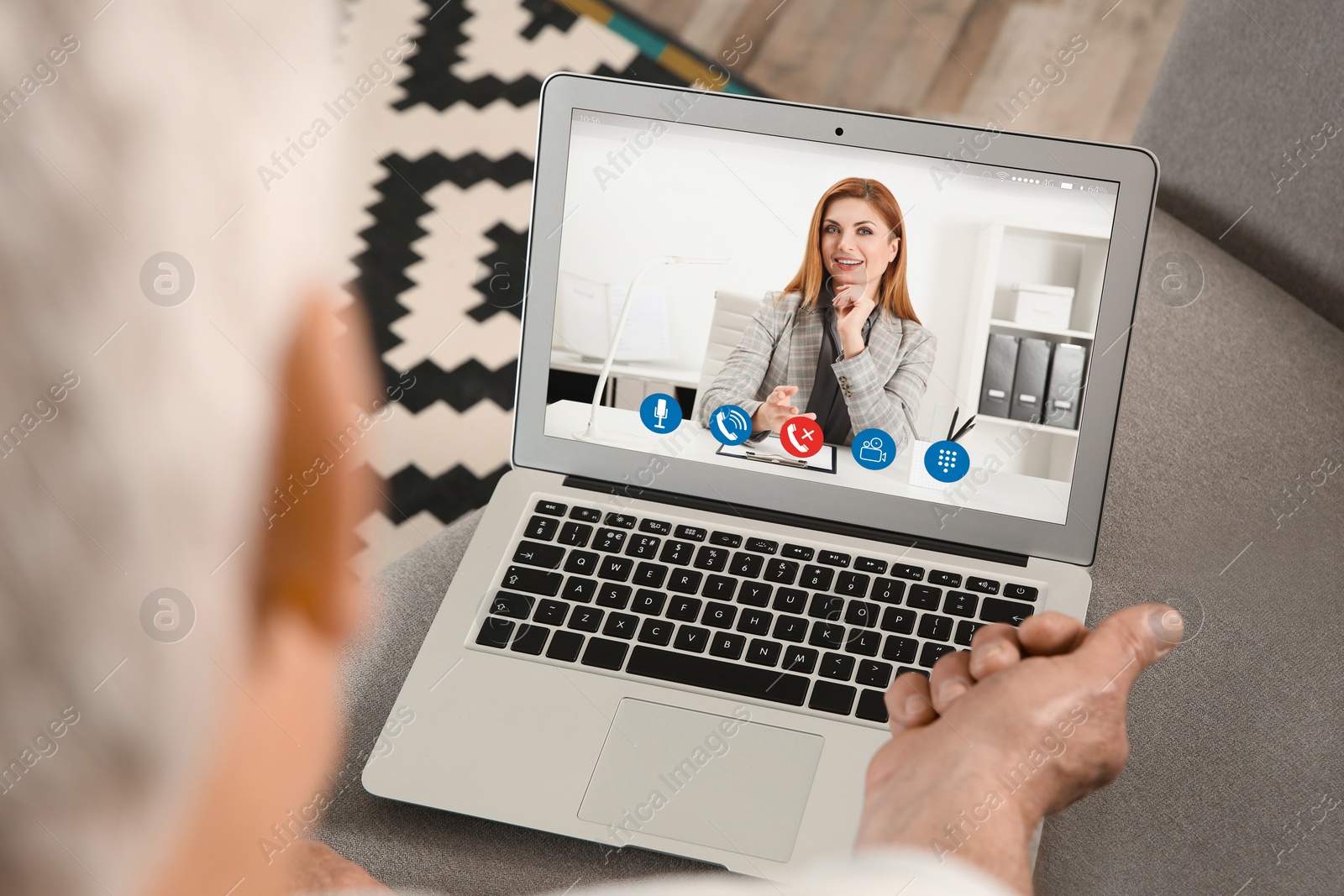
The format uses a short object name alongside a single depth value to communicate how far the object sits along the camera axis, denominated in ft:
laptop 2.08
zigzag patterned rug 5.18
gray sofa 2.01
